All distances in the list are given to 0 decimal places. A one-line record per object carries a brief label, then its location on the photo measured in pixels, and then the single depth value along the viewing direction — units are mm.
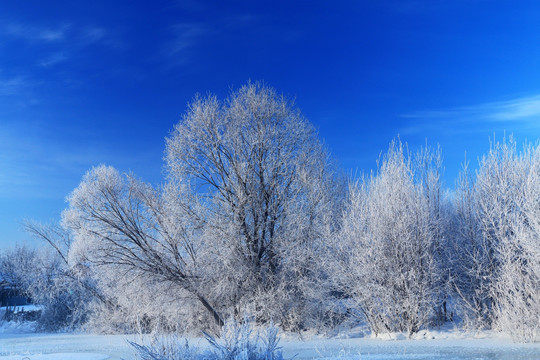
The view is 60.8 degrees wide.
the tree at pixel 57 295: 29375
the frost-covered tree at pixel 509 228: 15852
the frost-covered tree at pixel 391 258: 17516
